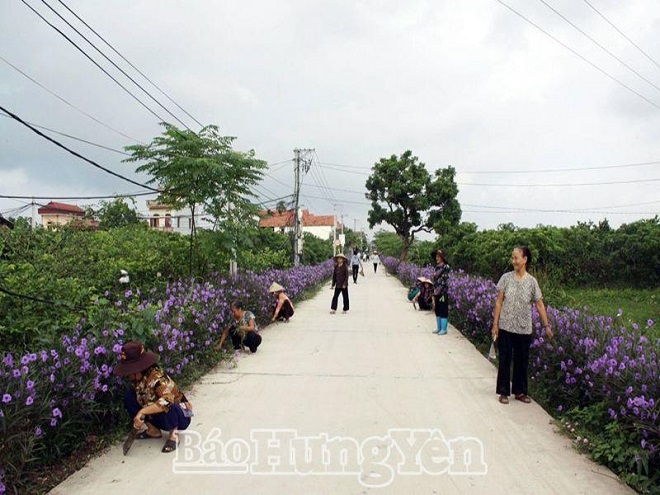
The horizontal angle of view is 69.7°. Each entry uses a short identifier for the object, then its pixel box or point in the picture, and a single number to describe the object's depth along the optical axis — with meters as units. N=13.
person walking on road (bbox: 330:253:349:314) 11.23
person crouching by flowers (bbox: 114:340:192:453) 3.64
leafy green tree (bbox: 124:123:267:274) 8.12
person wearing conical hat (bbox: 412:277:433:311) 11.77
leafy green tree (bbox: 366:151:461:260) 34.00
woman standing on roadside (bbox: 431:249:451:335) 8.52
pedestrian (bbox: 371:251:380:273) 33.56
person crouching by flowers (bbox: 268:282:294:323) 9.70
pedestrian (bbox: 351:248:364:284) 22.69
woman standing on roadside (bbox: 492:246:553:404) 4.77
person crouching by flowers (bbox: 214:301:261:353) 6.90
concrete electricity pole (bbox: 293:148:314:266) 21.80
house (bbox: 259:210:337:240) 81.00
